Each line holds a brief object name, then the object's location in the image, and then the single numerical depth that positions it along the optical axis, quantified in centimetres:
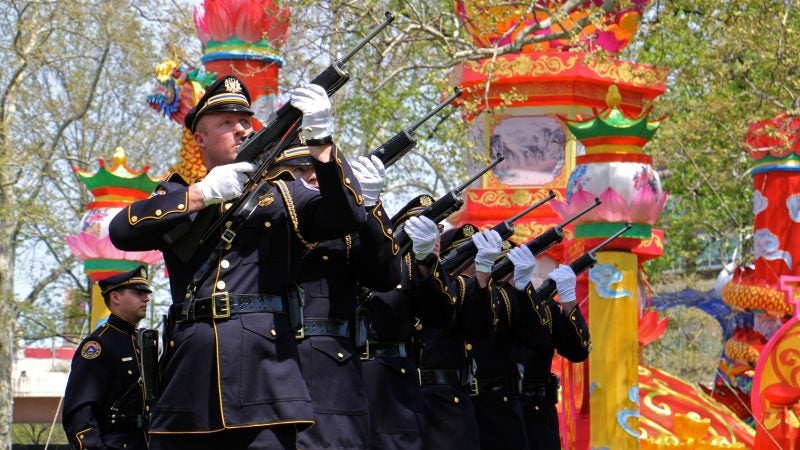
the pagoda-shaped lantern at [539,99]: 2672
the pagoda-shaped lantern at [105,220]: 2508
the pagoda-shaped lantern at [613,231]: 2320
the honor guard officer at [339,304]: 1155
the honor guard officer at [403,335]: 1384
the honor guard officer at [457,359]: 1529
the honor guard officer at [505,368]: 1711
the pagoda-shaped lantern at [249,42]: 2409
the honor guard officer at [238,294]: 1023
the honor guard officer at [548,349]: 1850
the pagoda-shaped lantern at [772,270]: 2295
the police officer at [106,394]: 1591
